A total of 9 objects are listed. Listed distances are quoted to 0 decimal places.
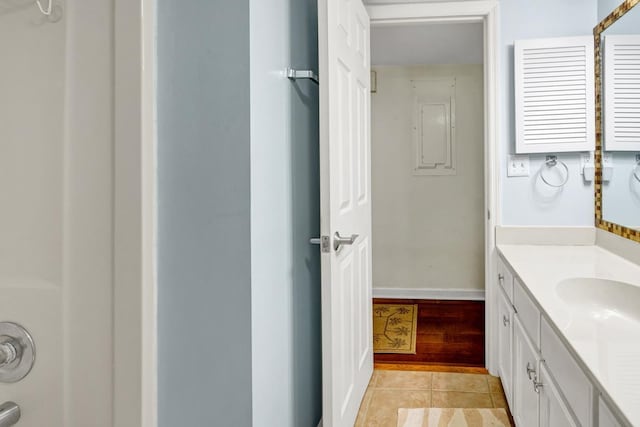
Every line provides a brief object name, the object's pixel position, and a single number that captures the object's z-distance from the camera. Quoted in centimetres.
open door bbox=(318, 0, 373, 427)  168
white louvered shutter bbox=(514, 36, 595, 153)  258
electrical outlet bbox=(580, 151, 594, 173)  264
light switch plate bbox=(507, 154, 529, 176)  273
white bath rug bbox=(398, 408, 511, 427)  231
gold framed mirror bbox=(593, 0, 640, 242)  208
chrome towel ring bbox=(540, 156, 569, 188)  268
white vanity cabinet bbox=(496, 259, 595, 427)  116
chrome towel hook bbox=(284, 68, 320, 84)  165
